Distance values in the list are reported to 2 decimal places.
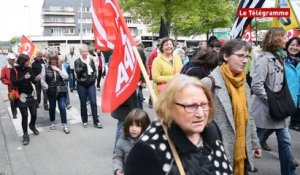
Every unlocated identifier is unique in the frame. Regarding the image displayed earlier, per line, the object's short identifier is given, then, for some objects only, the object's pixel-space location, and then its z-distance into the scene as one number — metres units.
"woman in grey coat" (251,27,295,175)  4.32
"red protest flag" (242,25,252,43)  13.19
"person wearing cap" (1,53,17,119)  9.19
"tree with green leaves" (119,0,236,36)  24.84
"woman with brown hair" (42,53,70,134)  7.99
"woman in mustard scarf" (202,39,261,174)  3.20
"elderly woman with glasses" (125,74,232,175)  1.85
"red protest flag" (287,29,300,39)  8.90
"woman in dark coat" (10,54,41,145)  7.14
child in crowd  3.69
